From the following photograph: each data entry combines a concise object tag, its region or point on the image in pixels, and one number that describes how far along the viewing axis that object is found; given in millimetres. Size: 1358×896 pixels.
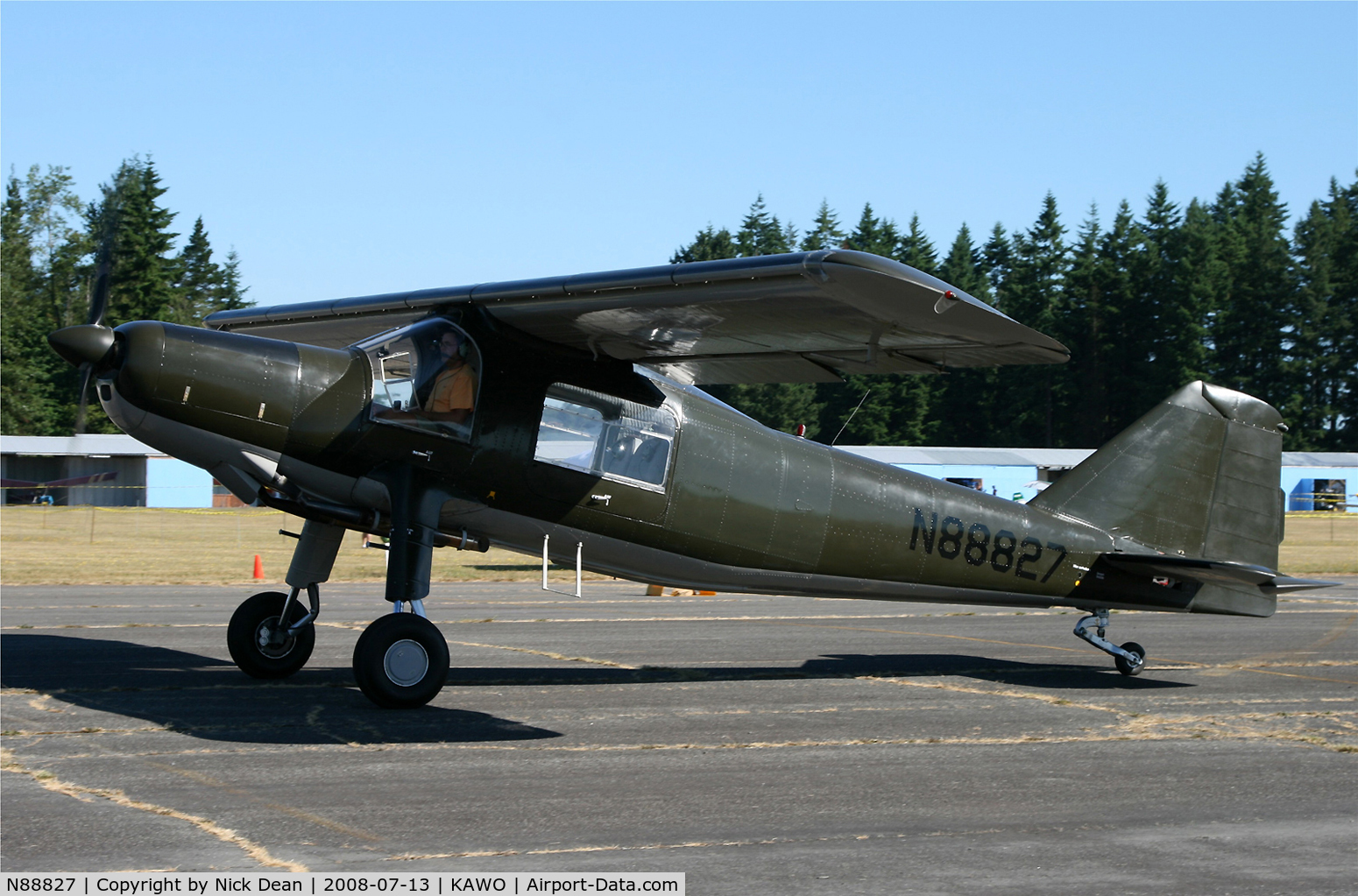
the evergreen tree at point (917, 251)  119438
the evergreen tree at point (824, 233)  122250
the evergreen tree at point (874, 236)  120125
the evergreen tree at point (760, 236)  119050
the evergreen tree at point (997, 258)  130250
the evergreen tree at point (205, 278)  110681
